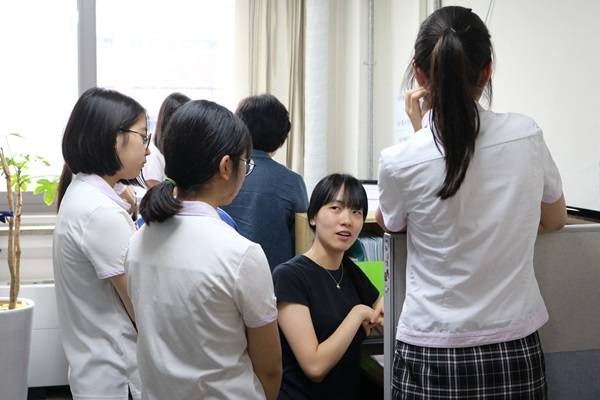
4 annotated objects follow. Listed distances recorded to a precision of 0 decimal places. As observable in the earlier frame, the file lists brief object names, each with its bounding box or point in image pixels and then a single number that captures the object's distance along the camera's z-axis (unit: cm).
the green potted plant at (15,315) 280
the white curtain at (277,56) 396
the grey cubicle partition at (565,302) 151
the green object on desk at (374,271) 224
